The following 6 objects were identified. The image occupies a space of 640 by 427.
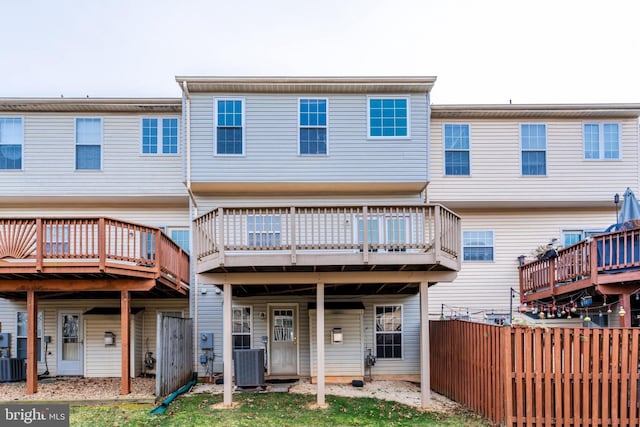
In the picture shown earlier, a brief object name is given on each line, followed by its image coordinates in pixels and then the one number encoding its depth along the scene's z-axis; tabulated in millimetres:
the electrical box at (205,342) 11844
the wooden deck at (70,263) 9133
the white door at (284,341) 12258
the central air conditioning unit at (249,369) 10422
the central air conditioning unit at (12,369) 11109
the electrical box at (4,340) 12352
